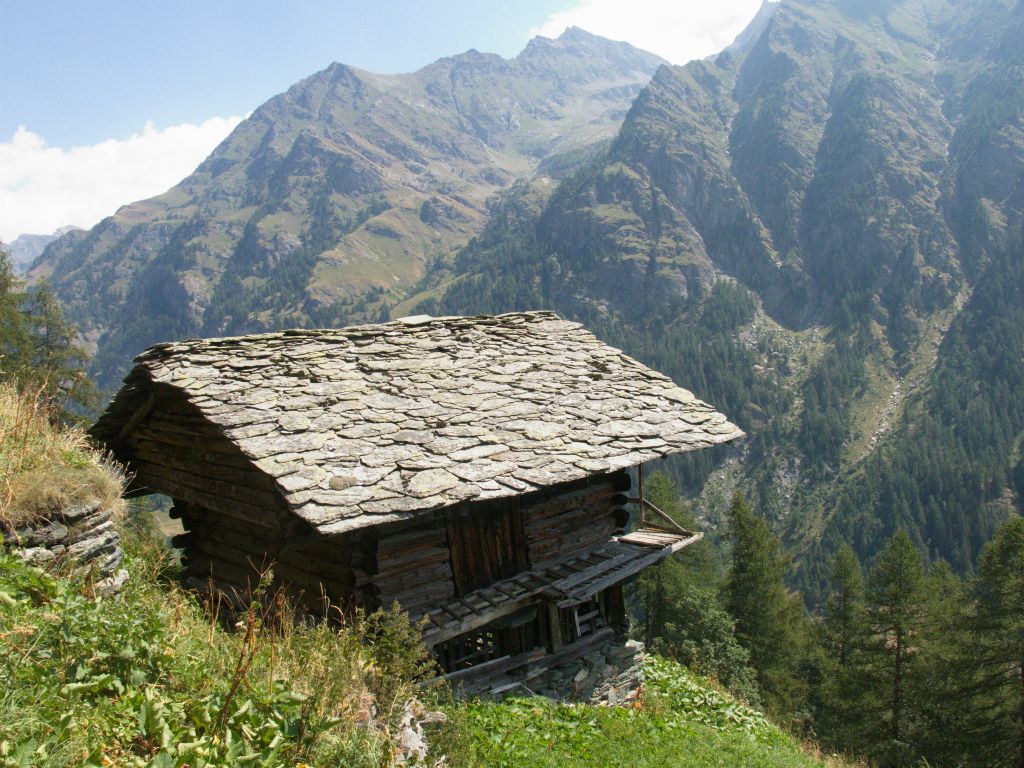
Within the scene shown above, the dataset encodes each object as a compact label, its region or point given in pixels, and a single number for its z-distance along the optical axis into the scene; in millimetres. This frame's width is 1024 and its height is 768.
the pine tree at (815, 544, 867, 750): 32656
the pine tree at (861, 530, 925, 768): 30094
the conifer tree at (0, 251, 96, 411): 26933
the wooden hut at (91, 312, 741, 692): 8992
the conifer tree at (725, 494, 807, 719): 36000
